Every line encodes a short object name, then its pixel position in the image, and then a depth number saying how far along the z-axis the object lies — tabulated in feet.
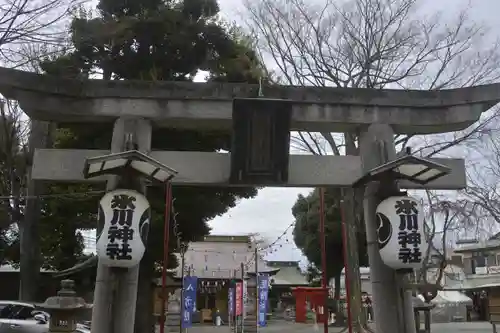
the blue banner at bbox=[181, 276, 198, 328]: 61.26
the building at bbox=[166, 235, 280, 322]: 110.93
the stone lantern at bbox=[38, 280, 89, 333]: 28.53
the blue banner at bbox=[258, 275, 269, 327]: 68.74
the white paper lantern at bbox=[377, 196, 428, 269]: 26.78
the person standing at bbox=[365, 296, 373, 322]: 108.43
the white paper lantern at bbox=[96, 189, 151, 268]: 25.29
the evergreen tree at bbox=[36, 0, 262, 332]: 51.11
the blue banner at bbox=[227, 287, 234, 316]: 79.82
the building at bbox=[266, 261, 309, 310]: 149.89
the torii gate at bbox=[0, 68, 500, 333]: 28.89
